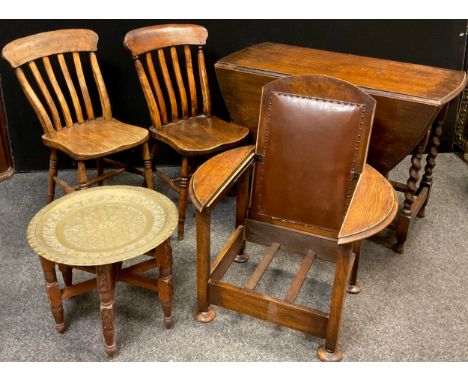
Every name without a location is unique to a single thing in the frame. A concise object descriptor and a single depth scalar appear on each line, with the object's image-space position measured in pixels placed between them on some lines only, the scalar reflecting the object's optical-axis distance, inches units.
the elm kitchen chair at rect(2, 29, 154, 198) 103.8
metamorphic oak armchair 79.3
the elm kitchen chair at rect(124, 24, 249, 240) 108.5
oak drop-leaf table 92.9
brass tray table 75.6
